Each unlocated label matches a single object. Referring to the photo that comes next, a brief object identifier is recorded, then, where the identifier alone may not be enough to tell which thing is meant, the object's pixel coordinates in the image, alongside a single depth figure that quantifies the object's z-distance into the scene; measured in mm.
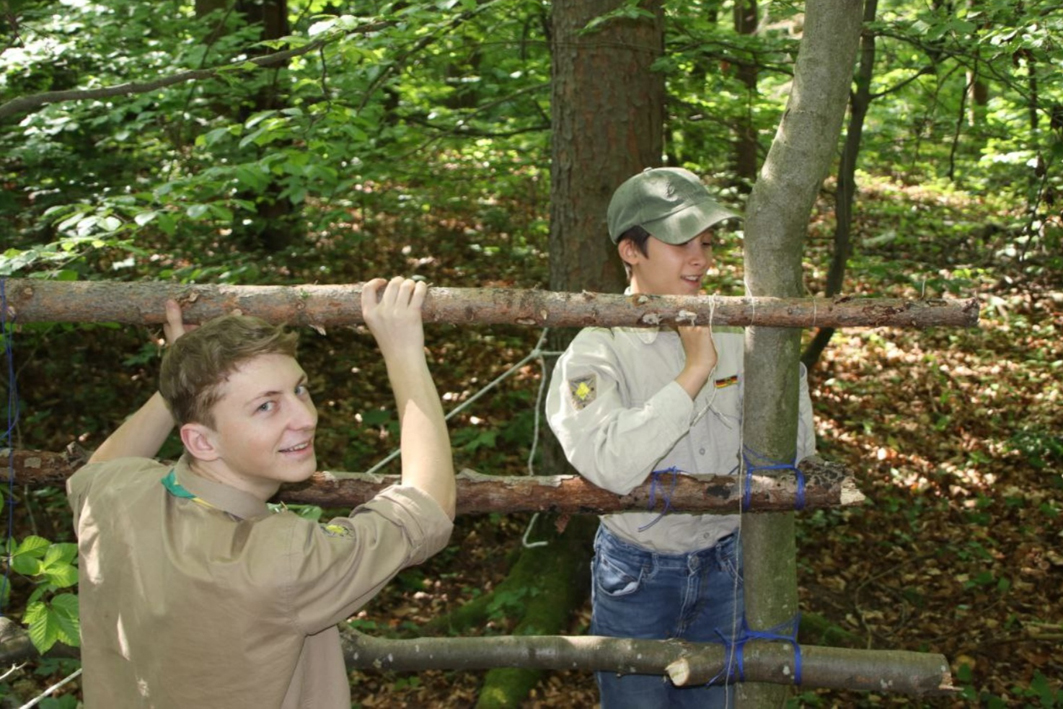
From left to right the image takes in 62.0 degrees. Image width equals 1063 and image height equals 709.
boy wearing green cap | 2705
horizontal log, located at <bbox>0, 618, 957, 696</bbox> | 2811
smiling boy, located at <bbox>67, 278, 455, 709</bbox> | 1771
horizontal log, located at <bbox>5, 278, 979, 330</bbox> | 2434
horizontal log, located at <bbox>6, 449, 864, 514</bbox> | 2688
